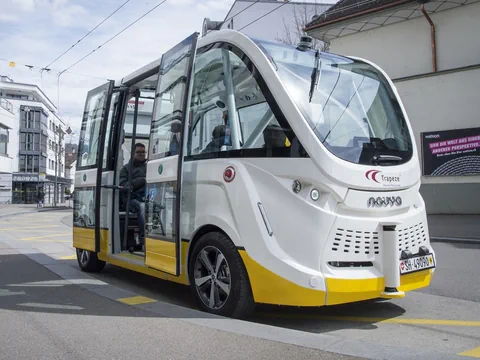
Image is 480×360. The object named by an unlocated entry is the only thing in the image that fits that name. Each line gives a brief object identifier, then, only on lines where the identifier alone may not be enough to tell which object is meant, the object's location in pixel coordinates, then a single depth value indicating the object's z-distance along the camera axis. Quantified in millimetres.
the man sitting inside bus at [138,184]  7438
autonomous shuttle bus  4320
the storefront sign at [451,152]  16953
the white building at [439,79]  17078
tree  27509
